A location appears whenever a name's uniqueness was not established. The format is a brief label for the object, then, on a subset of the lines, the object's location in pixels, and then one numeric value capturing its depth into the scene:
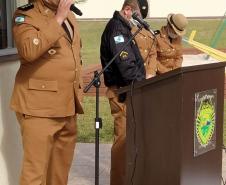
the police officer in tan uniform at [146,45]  8.95
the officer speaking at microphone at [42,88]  6.58
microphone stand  6.98
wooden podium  6.20
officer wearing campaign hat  11.73
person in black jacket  8.27
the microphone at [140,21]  7.25
